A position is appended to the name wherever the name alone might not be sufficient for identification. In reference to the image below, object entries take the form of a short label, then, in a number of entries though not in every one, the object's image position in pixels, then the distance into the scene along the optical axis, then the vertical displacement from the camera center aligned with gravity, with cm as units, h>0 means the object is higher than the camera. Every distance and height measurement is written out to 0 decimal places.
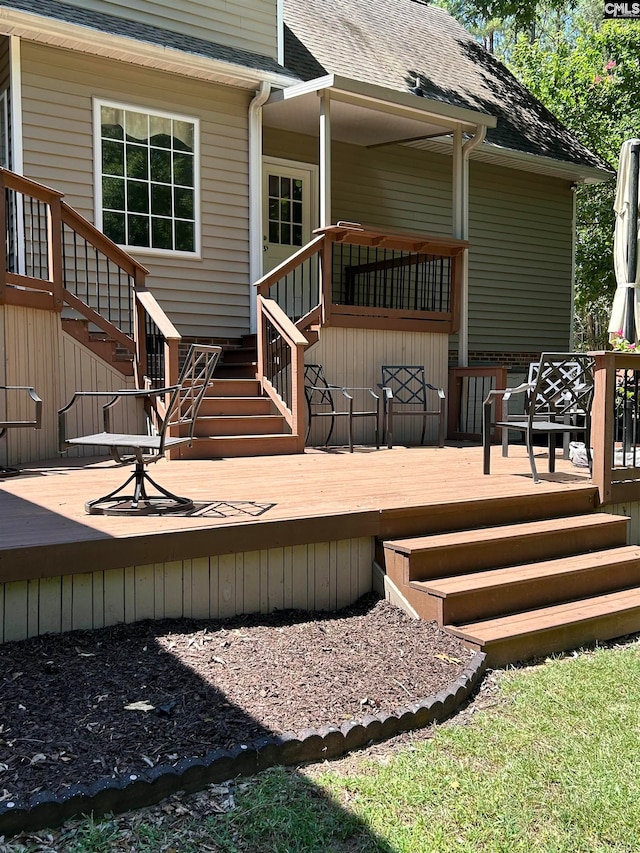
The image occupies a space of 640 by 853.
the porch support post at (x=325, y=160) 802 +228
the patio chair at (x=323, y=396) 787 -7
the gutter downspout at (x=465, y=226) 922 +186
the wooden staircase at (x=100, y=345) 651 +35
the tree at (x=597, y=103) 1448 +525
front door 979 +221
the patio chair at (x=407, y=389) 860 +1
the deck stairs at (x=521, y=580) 371 -94
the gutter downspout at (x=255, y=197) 867 +205
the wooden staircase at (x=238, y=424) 669 -30
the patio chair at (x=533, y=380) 677 +8
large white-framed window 793 +210
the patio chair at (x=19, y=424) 521 -23
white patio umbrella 656 +110
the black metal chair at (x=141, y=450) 402 -32
